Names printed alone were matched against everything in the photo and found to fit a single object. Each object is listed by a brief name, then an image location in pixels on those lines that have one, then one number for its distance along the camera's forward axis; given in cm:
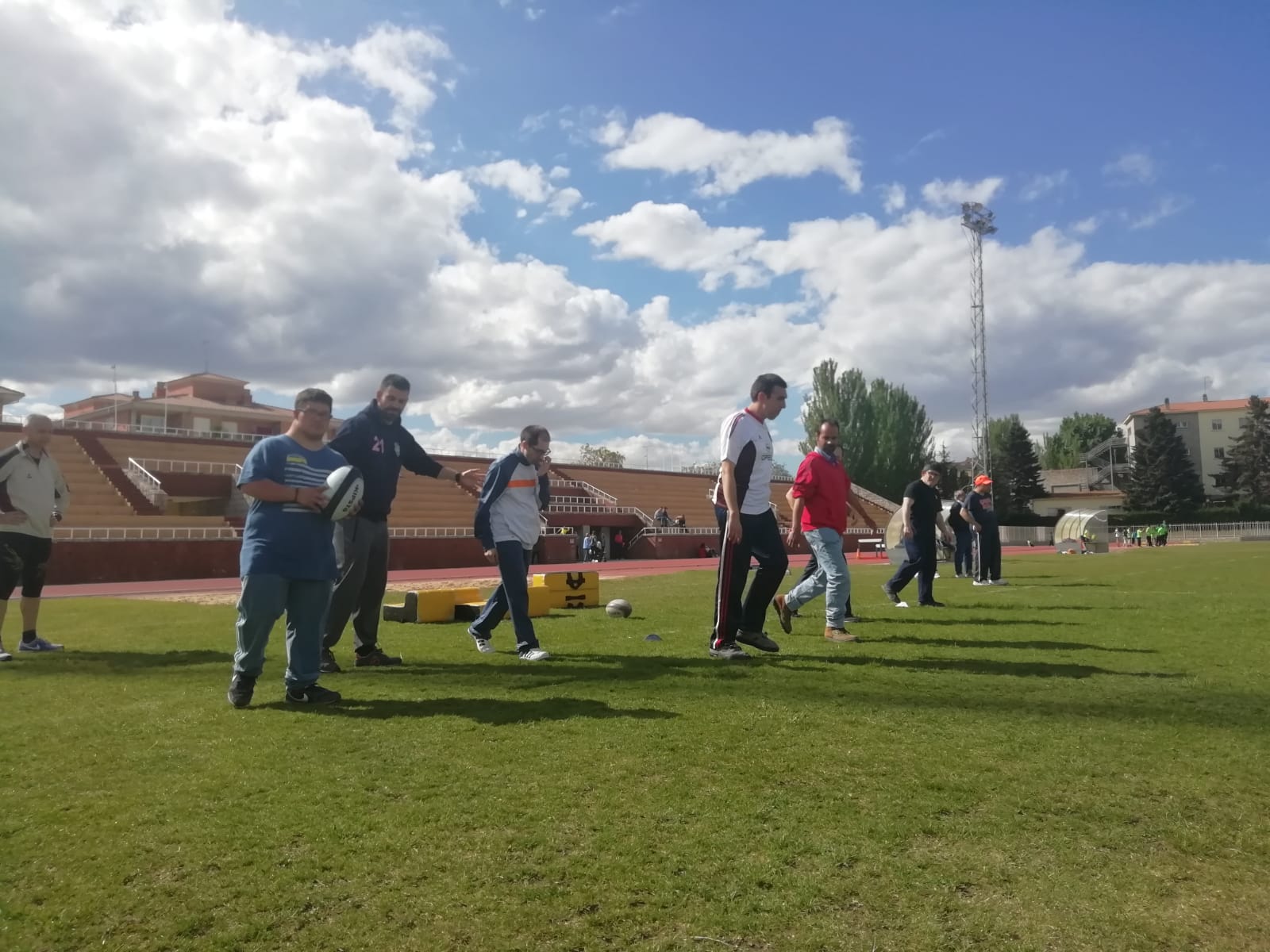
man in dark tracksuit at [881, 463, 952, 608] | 1008
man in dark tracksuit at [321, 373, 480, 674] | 591
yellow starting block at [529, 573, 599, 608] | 1130
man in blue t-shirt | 463
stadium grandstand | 2573
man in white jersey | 625
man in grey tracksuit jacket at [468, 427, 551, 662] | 634
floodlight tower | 5191
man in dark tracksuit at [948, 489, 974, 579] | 1593
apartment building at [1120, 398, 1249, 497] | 9656
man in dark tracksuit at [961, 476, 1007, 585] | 1418
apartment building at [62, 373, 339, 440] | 6569
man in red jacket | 722
